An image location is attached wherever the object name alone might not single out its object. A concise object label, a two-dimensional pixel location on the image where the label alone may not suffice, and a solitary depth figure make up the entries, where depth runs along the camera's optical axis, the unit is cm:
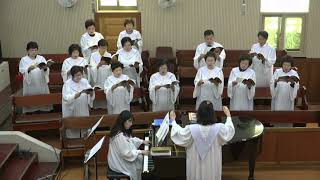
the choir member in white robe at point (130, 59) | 1950
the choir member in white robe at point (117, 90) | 1703
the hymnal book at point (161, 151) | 1244
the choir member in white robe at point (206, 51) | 1996
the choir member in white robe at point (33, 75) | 1897
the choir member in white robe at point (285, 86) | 1752
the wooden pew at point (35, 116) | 1780
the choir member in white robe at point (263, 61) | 1997
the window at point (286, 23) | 2467
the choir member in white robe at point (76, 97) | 1656
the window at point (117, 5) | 2470
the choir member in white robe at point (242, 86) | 1755
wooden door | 2441
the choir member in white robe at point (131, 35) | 2147
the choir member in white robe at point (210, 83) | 1764
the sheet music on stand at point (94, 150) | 1152
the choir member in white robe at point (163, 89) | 1742
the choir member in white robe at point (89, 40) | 2108
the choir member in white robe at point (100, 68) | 1939
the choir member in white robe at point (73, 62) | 1848
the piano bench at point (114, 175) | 1278
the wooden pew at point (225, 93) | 1952
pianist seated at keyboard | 1258
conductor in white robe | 1189
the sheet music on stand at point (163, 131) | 1235
